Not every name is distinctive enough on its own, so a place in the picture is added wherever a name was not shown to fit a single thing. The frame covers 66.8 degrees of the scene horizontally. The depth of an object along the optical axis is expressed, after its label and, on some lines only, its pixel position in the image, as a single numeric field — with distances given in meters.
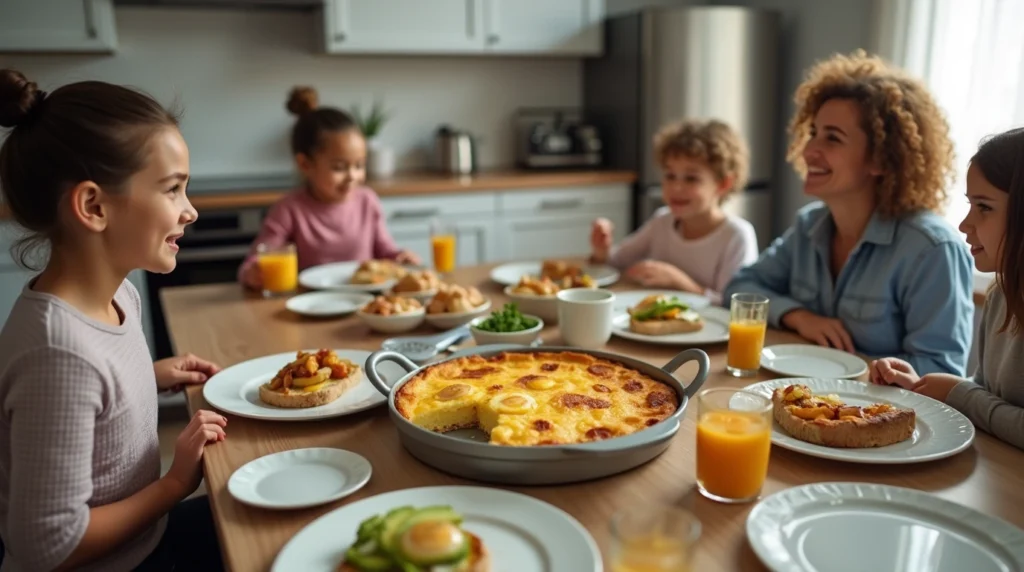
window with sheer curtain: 2.92
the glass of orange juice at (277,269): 2.18
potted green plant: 4.23
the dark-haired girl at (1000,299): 1.21
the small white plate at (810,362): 1.46
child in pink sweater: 2.78
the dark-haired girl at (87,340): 1.00
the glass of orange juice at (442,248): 2.46
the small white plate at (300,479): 0.98
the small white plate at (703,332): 1.63
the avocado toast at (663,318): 1.69
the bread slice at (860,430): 1.10
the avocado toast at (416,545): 0.78
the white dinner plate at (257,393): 1.26
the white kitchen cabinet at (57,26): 3.41
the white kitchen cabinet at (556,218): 4.10
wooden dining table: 0.90
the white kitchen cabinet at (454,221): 3.85
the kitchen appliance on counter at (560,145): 4.39
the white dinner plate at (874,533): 0.85
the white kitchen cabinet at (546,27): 4.17
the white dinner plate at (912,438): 1.06
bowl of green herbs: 1.56
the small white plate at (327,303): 1.94
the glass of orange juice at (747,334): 1.45
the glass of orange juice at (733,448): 0.96
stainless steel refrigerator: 3.99
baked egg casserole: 1.09
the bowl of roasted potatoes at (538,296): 1.85
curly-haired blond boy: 2.55
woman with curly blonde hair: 1.68
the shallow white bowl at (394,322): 1.76
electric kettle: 4.29
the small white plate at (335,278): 2.18
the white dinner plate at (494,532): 0.84
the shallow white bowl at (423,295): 2.00
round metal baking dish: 0.98
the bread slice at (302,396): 1.29
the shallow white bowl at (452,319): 1.80
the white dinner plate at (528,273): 2.23
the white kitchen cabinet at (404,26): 3.86
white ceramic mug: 1.56
